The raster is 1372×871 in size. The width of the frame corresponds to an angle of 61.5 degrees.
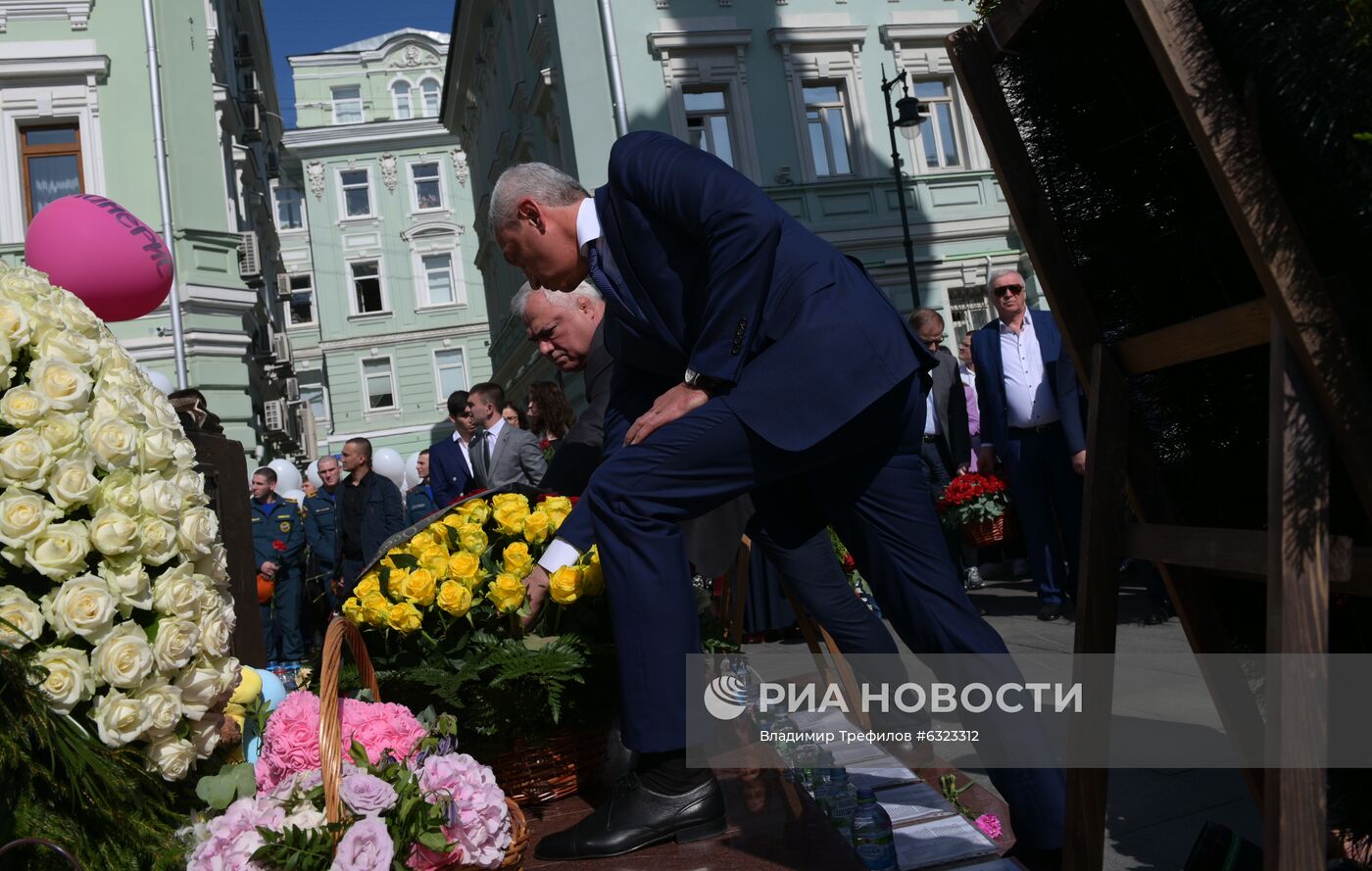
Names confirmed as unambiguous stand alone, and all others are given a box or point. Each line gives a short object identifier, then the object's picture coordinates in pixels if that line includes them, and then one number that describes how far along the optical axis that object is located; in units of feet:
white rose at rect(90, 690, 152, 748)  5.08
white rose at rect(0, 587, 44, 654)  4.89
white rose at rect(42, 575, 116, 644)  5.01
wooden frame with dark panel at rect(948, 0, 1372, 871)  4.85
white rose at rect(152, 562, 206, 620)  5.44
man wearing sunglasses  20.84
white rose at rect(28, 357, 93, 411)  5.30
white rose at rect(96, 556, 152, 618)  5.25
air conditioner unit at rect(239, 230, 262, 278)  66.33
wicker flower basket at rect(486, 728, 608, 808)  9.39
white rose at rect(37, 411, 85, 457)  5.22
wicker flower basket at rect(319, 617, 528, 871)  5.65
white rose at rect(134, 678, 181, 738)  5.24
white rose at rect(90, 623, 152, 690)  5.09
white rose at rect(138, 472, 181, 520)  5.47
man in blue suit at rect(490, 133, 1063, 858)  7.89
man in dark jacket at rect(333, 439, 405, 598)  31.12
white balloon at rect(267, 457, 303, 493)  48.88
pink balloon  14.88
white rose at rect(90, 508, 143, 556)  5.19
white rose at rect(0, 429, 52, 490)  5.05
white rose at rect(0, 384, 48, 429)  5.16
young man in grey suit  24.29
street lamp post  53.72
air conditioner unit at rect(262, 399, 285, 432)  73.41
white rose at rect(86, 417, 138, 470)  5.36
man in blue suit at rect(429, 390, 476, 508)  27.45
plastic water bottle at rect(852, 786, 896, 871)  7.93
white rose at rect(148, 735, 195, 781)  5.36
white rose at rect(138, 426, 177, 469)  5.61
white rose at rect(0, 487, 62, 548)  4.94
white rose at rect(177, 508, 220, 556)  5.65
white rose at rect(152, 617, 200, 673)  5.34
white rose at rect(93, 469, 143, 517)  5.34
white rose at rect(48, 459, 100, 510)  5.14
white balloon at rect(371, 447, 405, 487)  57.26
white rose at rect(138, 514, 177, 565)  5.39
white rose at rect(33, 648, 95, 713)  4.91
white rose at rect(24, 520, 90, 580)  5.00
